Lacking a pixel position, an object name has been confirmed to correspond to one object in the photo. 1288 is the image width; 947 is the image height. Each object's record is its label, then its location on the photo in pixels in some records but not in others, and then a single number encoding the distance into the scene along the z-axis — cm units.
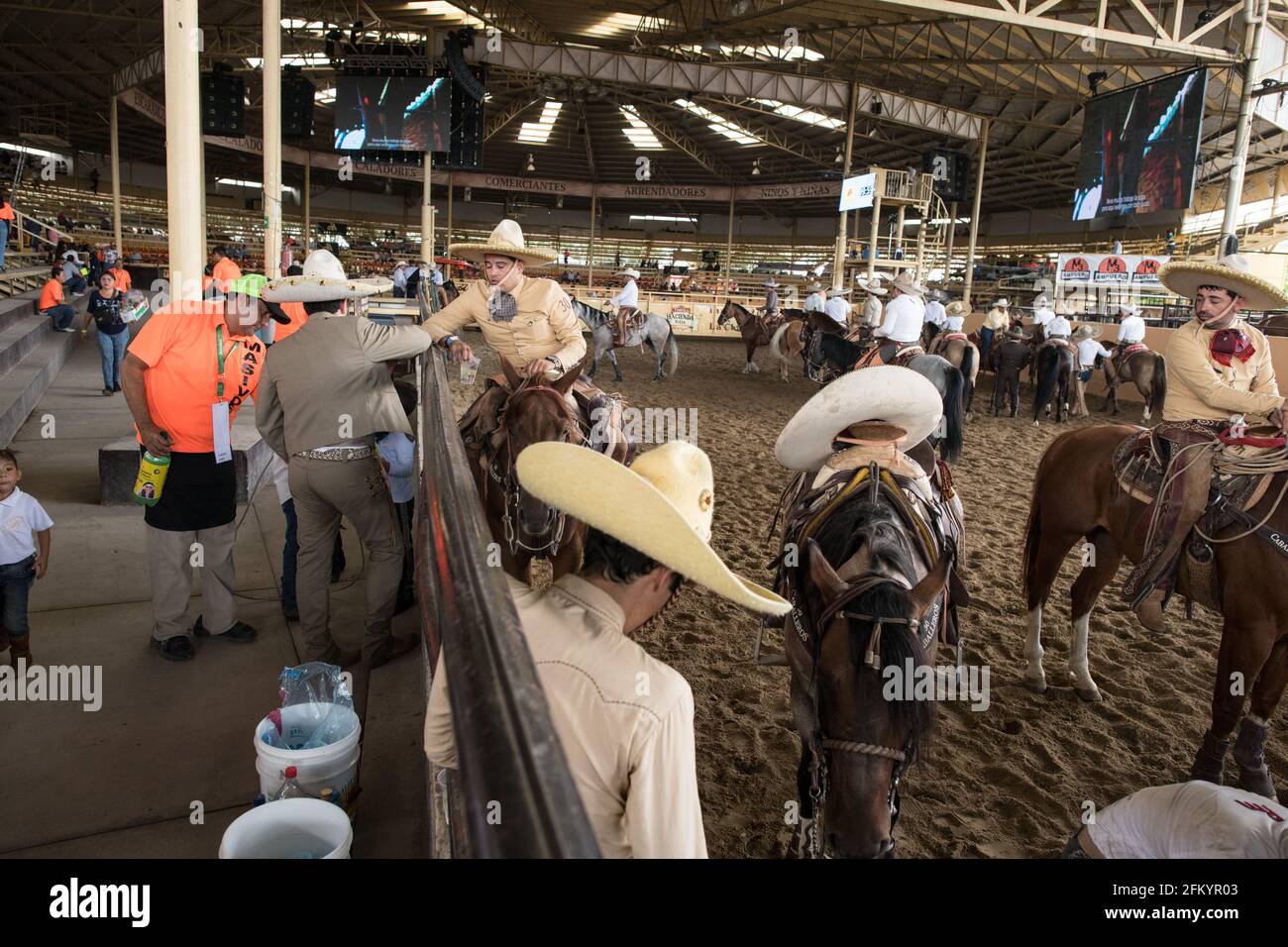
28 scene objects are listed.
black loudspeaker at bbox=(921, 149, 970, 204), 2616
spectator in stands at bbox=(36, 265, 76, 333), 1193
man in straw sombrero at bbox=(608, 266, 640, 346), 1717
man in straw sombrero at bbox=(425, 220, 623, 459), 504
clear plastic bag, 270
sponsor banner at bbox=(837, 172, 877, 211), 2327
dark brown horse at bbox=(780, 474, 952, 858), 230
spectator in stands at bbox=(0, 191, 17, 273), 1333
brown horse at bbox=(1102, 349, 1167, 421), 1482
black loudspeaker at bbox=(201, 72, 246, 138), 1983
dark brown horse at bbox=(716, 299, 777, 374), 1934
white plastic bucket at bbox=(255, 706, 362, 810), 250
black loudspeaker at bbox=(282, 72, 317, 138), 2055
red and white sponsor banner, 1869
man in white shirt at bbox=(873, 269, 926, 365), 933
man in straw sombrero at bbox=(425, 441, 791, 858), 136
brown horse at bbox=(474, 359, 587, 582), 439
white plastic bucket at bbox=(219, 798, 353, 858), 219
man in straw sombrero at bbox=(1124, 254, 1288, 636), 392
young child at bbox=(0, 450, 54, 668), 355
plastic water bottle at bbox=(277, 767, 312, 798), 252
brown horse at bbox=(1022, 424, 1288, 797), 371
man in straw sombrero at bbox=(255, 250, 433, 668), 378
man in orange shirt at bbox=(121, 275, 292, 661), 379
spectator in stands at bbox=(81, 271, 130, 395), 959
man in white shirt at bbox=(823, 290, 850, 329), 1822
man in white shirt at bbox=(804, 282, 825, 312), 1976
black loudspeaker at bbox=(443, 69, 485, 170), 2098
